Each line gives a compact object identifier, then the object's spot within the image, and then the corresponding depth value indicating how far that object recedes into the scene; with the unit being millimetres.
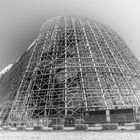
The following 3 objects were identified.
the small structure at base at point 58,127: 19894
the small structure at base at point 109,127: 18520
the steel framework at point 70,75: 26719
